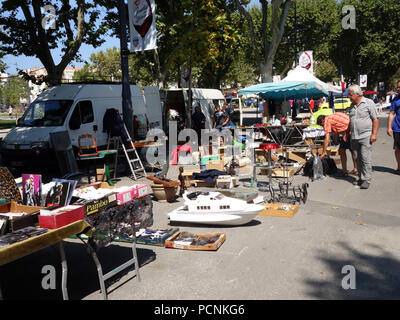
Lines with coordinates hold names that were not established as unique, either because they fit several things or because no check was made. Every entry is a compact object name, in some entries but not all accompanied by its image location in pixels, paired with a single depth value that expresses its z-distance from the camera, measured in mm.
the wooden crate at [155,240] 5840
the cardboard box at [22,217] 3771
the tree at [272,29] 17312
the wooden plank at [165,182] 8266
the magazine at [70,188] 4374
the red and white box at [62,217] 3691
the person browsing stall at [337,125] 9625
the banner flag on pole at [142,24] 10523
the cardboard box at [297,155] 12352
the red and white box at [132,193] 4465
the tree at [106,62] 72562
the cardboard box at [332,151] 12366
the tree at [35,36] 13852
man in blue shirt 9344
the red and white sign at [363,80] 30777
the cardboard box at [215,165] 10727
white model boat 6332
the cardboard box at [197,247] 5508
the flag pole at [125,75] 11222
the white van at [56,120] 11508
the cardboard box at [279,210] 7004
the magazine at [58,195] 4371
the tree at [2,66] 32406
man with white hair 8383
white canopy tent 14352
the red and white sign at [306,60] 20797
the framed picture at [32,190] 4683
